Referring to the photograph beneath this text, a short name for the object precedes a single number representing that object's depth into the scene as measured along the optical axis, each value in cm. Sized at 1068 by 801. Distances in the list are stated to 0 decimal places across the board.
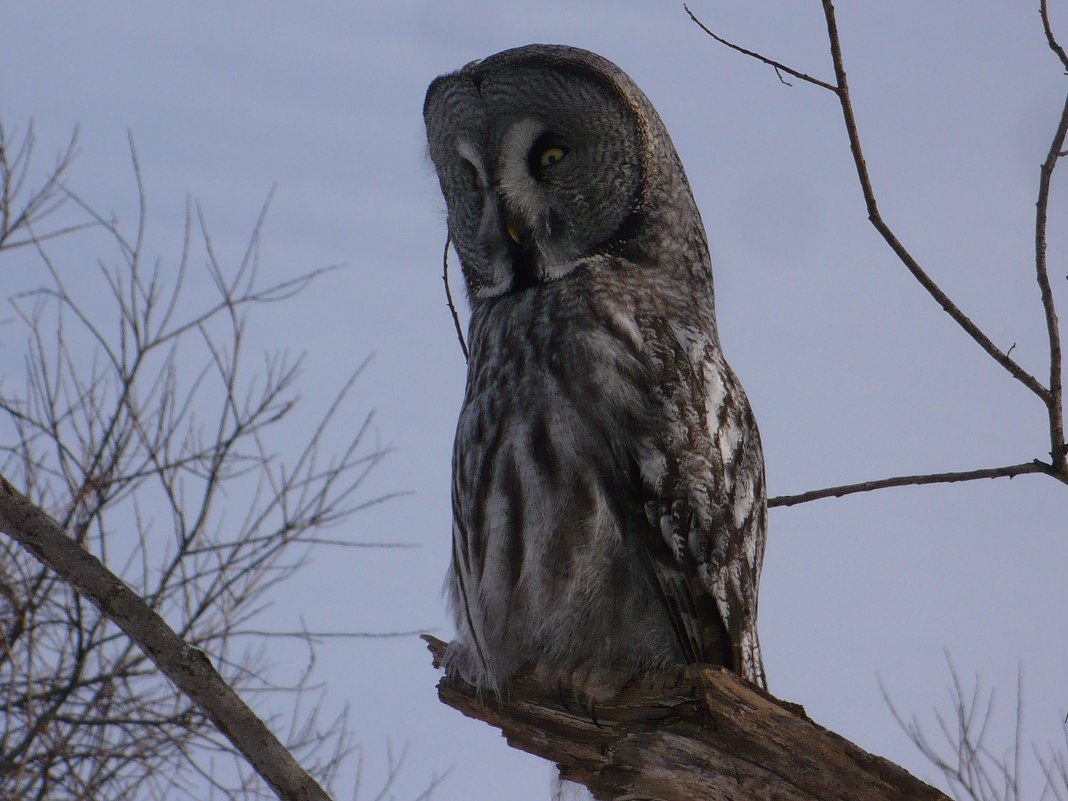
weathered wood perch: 482
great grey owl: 553
